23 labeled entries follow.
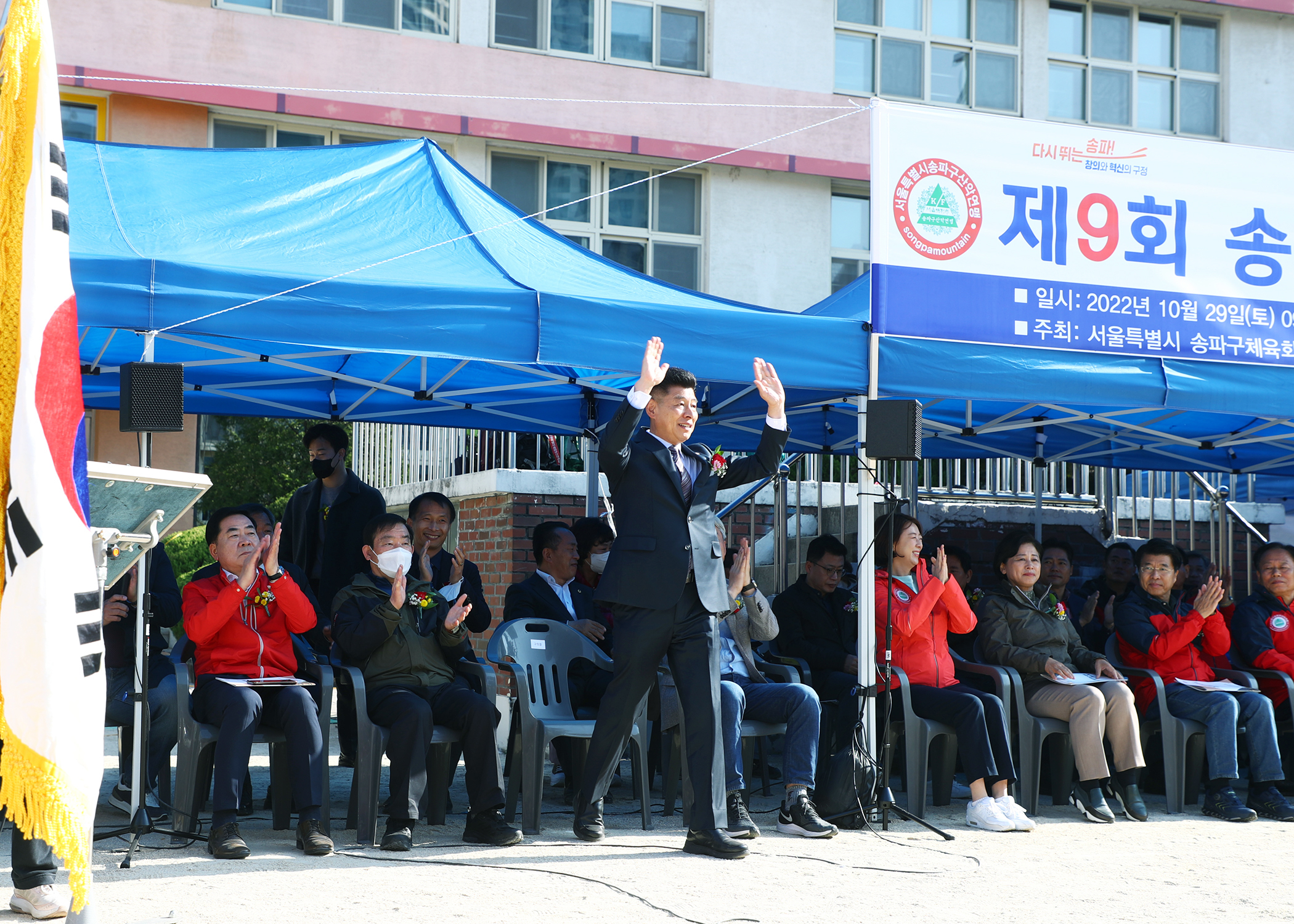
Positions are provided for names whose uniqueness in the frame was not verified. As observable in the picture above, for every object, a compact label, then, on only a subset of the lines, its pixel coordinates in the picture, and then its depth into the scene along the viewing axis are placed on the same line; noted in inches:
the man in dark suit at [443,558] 260.8
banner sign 242.5
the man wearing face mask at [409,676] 213.2
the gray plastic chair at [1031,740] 261.3
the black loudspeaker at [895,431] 228.4
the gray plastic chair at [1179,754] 272.7
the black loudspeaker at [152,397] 193.2
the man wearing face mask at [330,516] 285.7
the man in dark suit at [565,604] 261.6
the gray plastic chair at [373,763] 212.7
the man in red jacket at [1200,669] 267.3
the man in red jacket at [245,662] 201.8
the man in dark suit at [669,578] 205.6
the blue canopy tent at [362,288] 204.8
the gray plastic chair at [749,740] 247.6
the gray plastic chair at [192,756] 207.8
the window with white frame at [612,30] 602.2
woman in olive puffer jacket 258.1
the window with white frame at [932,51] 639.1
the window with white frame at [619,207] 606.2
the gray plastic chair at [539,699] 226.2
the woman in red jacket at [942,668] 243.9
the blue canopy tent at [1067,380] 246.4
